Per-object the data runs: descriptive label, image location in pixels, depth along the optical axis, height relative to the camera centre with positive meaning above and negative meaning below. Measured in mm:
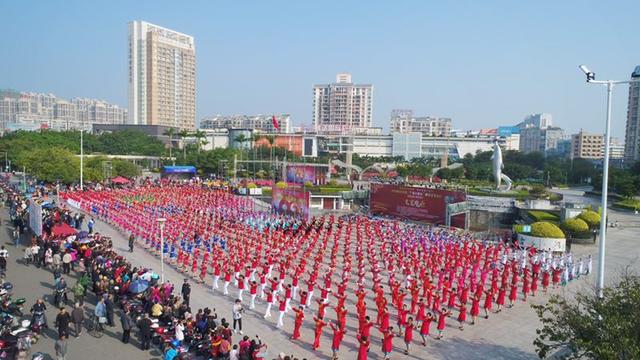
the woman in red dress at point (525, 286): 15781 -4352
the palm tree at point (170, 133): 71575 +1819
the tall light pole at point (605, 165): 11605 -231
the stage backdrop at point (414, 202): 31625 -3598
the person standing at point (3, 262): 15917 -3985
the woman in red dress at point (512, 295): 15170 -4445
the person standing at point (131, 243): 20938 -4285
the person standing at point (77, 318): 11344 -4124
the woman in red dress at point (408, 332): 11156 -4195
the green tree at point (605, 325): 7512 -2885
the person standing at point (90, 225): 24194 -4161
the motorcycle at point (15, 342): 9781 -4133
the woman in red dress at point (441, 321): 12180 -4269
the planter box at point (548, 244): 24172 -4499
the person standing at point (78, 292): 12812 -3955
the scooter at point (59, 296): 13125 -4174
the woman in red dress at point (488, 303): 13978 -4344
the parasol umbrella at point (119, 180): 42906 -3298
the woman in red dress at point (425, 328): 11664 -4292
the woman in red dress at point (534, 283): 16203 -4363
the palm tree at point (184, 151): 65094 -897
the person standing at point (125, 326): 11219 -4239
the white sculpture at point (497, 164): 40531 -951
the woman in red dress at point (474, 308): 13398 -4334
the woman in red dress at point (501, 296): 14567 -4313
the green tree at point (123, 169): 49344 -2557
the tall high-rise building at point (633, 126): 98744 +6367
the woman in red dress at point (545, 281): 16859 -4430
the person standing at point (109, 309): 11992 -4130
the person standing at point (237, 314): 12148 -4216
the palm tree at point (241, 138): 69494 +1263
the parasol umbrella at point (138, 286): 13216 -3906
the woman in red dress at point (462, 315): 12945 -4359
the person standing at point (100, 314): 11669 -4135
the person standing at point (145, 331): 10922 -4218
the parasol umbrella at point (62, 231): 18939 -3503
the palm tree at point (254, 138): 67850 +1383
